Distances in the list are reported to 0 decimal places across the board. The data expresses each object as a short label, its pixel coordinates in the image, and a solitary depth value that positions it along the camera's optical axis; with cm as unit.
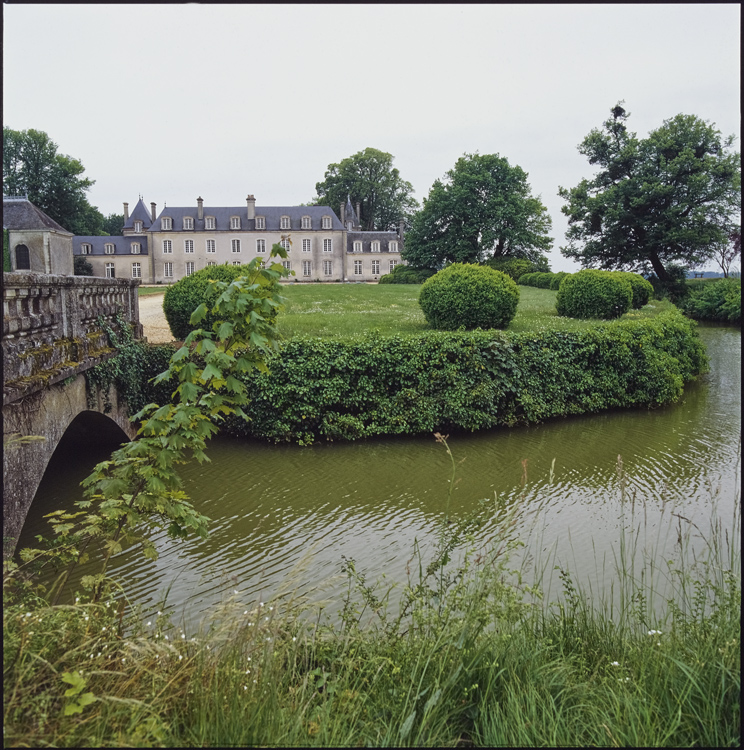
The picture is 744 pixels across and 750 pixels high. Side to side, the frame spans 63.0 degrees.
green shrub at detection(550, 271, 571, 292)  2736
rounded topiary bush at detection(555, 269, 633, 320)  1625
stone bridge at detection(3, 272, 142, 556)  483
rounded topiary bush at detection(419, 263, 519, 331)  1363
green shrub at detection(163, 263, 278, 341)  1189
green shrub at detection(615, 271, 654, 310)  1964
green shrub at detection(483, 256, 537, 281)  3297
